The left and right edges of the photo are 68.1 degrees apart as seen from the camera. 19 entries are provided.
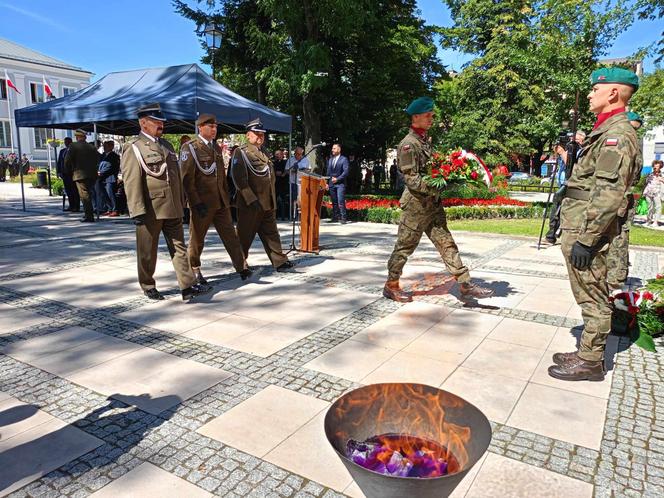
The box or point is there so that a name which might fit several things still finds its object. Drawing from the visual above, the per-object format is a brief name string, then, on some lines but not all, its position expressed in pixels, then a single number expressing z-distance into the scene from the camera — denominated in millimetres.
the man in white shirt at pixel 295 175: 12312
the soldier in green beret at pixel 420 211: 5227
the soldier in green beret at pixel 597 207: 3367
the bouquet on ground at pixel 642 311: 4672
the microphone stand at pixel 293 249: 8883
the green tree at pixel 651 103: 17375
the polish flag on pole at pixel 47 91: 23558
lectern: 8547
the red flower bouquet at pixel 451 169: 5159
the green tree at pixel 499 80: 19500
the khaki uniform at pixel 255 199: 6622
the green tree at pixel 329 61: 16062
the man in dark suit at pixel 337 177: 12859
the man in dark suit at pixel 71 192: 14469
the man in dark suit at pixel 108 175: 13695
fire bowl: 1922
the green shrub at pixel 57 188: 20950
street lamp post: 14930
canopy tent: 10539
